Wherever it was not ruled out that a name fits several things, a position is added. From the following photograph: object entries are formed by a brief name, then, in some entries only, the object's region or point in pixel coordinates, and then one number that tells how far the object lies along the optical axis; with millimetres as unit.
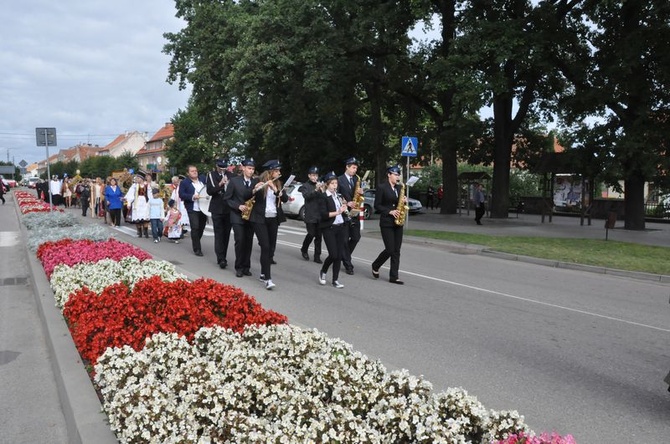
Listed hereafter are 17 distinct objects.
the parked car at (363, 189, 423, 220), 30675
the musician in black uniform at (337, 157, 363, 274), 10461
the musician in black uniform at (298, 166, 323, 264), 10302
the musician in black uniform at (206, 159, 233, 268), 11180
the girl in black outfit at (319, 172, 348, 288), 9195
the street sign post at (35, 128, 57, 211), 17688
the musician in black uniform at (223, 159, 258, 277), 9422
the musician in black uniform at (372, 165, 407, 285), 9336
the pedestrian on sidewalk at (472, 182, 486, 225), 23125
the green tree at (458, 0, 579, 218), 20109
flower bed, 2904
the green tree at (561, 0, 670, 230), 18516
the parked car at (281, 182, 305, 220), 24406
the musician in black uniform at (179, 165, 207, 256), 12703
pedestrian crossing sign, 18188
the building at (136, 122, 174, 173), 125250
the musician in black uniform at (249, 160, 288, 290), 8883
